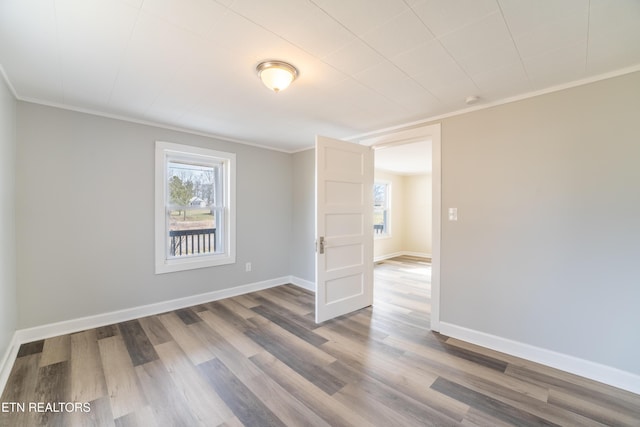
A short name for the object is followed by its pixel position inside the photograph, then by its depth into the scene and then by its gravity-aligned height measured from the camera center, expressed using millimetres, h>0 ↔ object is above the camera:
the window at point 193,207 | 3332 +65
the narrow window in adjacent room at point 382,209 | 7133 +113
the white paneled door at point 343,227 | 2990 -180
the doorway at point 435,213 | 2859 +4
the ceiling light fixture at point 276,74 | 1862 +1024
